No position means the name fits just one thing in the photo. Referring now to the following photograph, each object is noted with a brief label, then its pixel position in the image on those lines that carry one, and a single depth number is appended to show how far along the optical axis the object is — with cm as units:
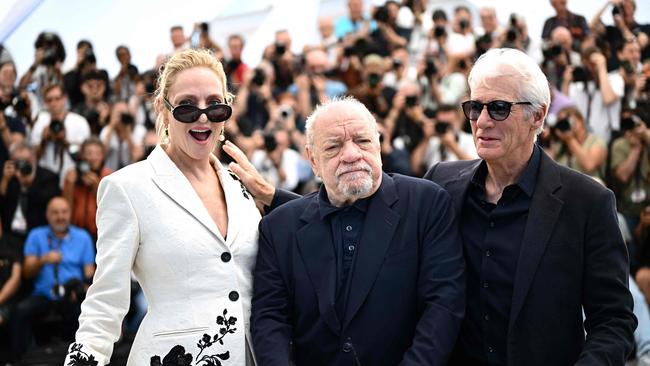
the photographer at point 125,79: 1026
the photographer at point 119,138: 949
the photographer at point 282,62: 1061
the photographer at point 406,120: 940
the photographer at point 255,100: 1009
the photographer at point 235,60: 1075
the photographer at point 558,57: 943
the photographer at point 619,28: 938
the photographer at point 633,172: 814
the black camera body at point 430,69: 995
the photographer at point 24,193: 873
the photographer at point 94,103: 966
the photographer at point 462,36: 1019
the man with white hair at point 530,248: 353
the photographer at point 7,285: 816
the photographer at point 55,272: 807
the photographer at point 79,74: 1011
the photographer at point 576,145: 826
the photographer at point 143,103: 995
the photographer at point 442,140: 907
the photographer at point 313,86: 1009
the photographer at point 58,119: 931
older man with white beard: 360
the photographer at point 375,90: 966
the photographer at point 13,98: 946
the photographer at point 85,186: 882
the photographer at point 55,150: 907
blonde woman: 365
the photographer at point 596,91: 894
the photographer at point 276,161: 917
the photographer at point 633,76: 875
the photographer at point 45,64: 1009
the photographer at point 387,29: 1073
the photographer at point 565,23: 998
